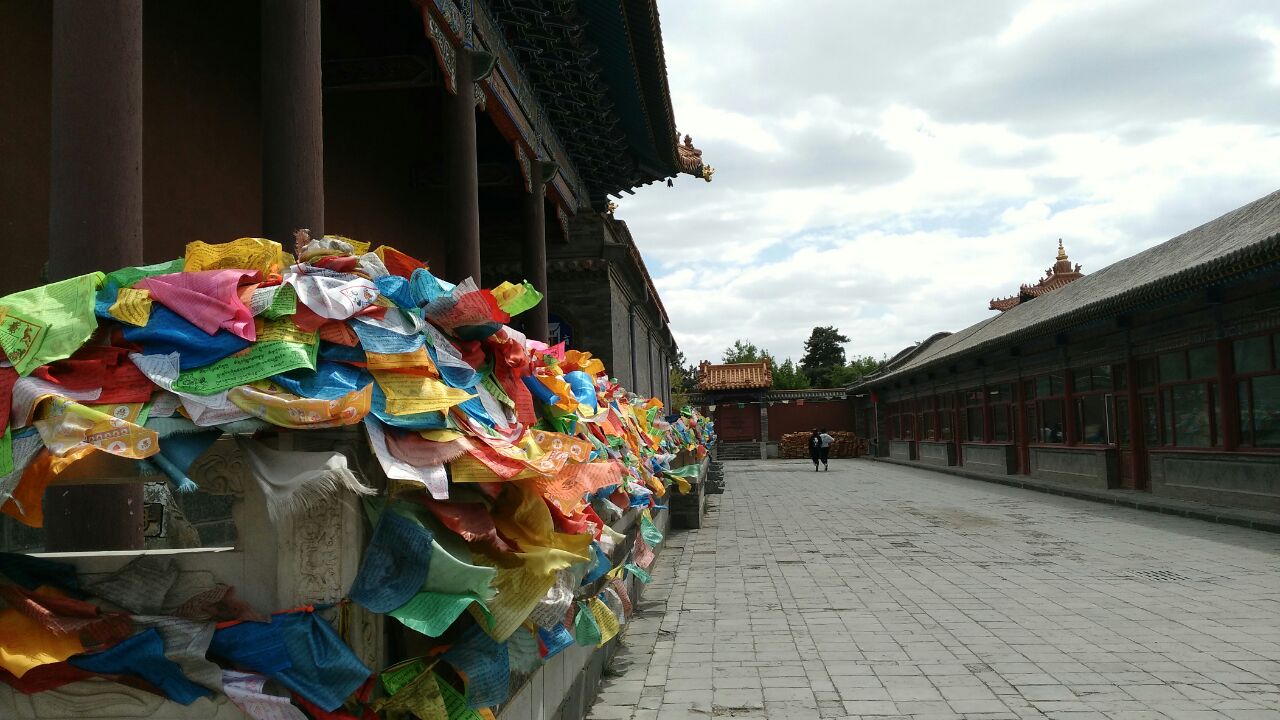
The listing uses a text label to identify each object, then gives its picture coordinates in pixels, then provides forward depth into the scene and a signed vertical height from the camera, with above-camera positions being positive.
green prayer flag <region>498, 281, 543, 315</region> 2.80 +0.38
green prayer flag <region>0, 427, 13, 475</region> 2.04 -0.03
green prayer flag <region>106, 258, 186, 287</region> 2.42 +0.45
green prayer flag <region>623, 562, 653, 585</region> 5.50 -0.96
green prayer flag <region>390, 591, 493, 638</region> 2.19 -0.46
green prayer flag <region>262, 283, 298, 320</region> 2.32 +0.33
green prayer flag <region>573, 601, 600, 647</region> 3.82 -0.88
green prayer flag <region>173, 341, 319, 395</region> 2.16 +0.16
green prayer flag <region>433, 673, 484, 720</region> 2.41 -0.75
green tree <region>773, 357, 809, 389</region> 65.44 +2.41
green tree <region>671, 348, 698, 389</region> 54.25 +2.83
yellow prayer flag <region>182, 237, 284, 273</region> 2.55 +0.50
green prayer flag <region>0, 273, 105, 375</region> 2.15 +0.29
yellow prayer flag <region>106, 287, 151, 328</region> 2.28 +0.33
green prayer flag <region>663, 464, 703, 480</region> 9.40 -0.63
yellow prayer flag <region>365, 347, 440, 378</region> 2.38 +0.18
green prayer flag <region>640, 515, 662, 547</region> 6.14 -0.79
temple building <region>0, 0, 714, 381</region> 3.55 +2.64
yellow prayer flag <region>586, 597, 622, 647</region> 4.09 -0.92
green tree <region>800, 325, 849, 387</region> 80.25 +5.56
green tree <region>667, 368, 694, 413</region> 36.47 +0.95
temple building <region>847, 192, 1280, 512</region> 12.23 +0.44
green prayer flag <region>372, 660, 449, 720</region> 2.29 -0.69
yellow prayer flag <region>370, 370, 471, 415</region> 2.34 +0.09
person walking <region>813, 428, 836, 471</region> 28.78 -1.12
